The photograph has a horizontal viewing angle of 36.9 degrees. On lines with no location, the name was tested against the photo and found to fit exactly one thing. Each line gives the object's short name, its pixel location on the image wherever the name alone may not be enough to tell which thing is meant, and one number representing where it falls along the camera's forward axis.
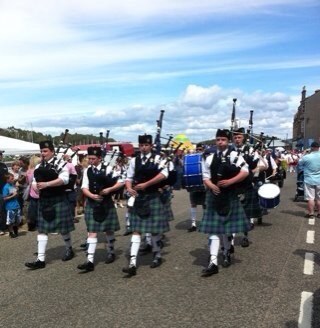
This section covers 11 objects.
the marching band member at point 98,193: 6.22
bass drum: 8.39
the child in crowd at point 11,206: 8.65
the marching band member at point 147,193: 6.06
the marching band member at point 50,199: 6.27
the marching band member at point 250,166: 7.50
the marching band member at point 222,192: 5.75
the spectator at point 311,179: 10.10
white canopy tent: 15.90
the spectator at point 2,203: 8.61
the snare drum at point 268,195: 8.53
